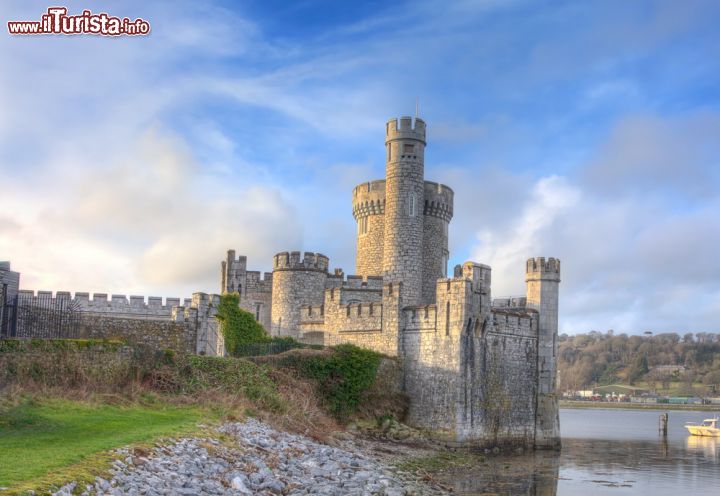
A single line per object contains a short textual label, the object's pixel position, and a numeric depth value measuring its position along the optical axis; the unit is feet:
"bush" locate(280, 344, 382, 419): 104.68
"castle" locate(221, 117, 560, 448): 112.88
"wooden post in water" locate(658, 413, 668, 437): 177.27
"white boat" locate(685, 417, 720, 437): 197.16
